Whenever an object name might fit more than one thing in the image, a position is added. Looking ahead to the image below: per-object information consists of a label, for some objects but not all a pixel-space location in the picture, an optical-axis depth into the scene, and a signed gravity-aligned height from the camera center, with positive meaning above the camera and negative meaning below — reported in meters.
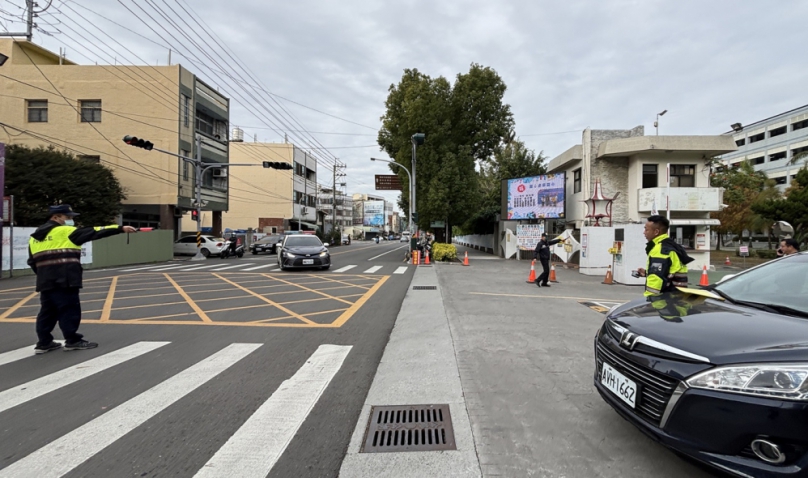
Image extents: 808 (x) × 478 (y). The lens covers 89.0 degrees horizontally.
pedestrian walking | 11.85 -0.70
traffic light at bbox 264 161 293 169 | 23.43 +3.64
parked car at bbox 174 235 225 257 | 26.06 -1.16
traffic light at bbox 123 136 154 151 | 18.40 +3.92
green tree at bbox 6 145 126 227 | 20.00 +2.12
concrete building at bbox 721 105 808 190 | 44.91 +10.88
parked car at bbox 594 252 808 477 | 1.95 -0.78
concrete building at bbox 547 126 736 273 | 20.25 +2.98
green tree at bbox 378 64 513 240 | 26.22 +6.86
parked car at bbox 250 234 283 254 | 32.03 -1.30
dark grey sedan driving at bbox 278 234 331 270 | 16.14 -1.00
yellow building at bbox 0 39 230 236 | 27.28 +7.55
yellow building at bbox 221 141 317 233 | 49.25 +4.48
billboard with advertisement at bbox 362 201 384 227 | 98.12 +3.86
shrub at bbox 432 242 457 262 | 21.91 -1.20
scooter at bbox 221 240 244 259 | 26.61 -1.52
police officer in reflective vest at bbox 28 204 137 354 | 5.09 -0.56
